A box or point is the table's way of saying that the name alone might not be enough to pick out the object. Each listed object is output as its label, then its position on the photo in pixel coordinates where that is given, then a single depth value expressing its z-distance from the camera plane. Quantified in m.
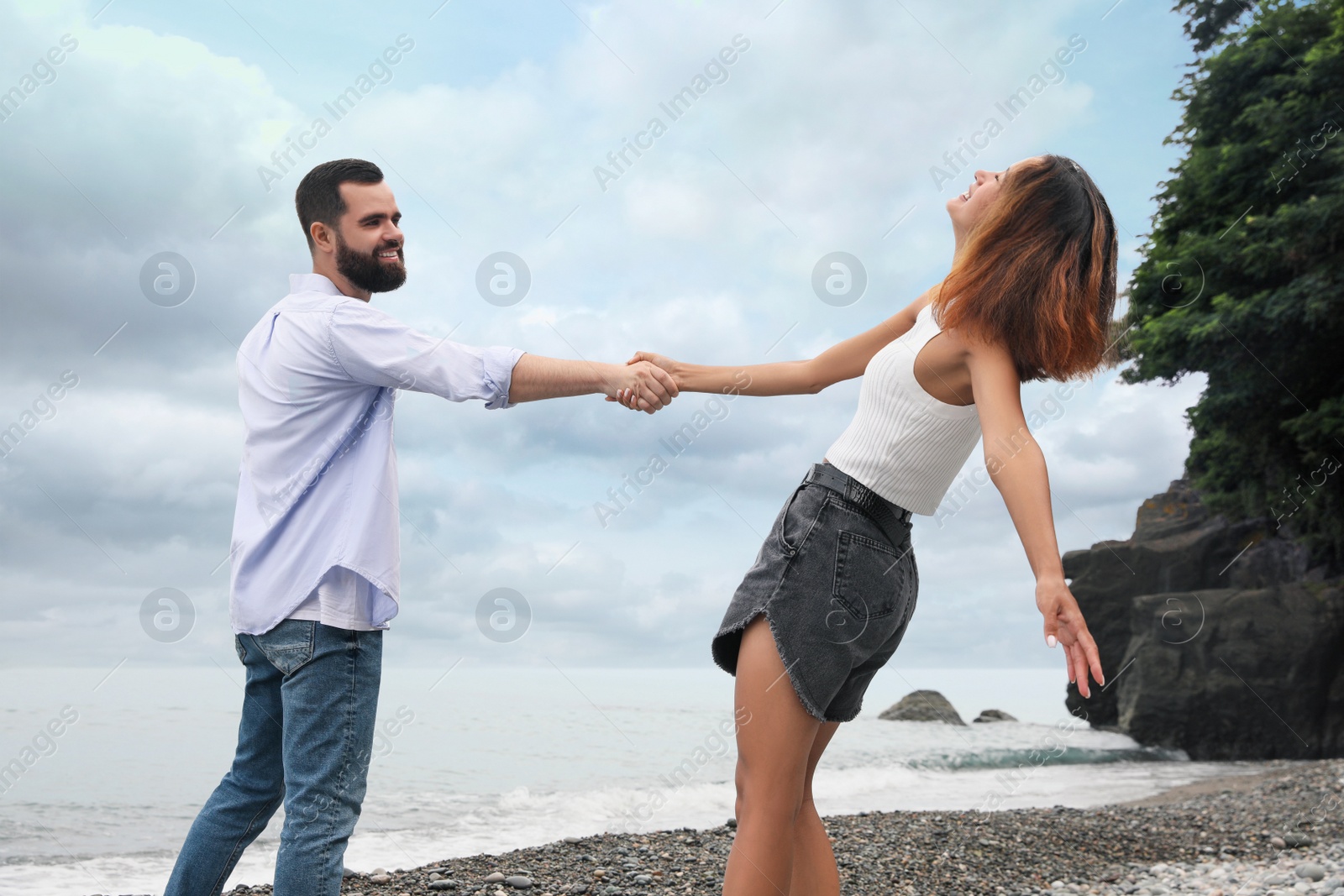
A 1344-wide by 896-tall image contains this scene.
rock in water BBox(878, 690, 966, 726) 20.22
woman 2.26
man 2.46
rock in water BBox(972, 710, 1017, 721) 21.48
